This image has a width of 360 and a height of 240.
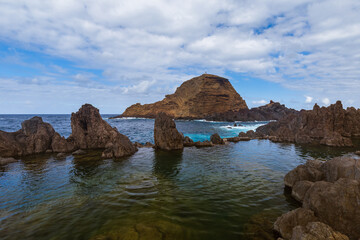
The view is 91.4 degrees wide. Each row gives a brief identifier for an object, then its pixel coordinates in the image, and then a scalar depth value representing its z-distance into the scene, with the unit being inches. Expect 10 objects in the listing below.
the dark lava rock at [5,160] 963.6
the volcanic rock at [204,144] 1494.8
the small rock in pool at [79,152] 1184.4
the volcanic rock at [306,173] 542.2
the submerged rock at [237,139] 1827.1
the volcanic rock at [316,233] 266.1
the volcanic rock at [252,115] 5954.7
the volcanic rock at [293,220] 329.7
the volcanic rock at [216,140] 1633.9
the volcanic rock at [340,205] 314.7
